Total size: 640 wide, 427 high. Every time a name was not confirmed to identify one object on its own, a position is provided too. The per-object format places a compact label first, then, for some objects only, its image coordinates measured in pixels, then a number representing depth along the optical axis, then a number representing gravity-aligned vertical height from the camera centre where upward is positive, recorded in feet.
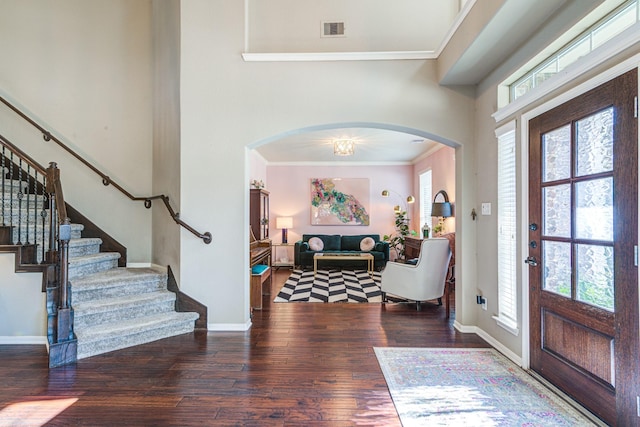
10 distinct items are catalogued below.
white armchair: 13.42 -2.54
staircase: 9.52 -2.76
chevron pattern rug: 15.72 -4.09
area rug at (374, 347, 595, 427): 6.38 -4.12
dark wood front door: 5.54 -0.69
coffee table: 22.56 -2.97
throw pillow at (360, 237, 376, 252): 25.27 -2.24
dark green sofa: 24.26 -2.62
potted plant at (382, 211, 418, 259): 24.54 -1.51
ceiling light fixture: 18.86 +4.25
